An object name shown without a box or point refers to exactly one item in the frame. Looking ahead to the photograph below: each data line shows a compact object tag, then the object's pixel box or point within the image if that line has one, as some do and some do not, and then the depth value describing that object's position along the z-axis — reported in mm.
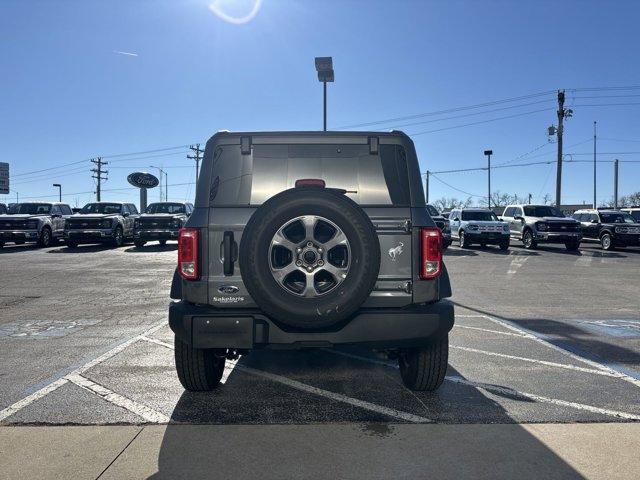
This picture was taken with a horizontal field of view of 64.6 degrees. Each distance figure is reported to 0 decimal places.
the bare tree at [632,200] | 88400
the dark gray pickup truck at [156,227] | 22141
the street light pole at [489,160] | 52875
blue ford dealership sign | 46906
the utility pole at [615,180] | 63184
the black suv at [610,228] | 22203
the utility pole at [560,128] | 34625
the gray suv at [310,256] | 3420
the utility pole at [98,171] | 86938
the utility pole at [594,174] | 60875
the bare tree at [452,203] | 102288
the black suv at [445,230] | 21838
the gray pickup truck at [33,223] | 21859
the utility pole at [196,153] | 73262
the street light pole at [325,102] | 21938
